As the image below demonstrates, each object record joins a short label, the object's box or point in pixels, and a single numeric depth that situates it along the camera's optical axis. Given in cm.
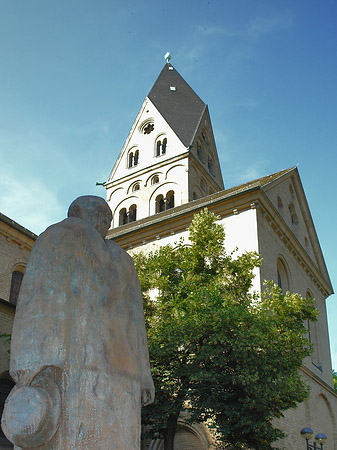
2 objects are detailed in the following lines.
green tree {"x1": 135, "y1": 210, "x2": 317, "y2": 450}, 1288
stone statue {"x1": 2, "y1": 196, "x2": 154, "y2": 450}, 277
